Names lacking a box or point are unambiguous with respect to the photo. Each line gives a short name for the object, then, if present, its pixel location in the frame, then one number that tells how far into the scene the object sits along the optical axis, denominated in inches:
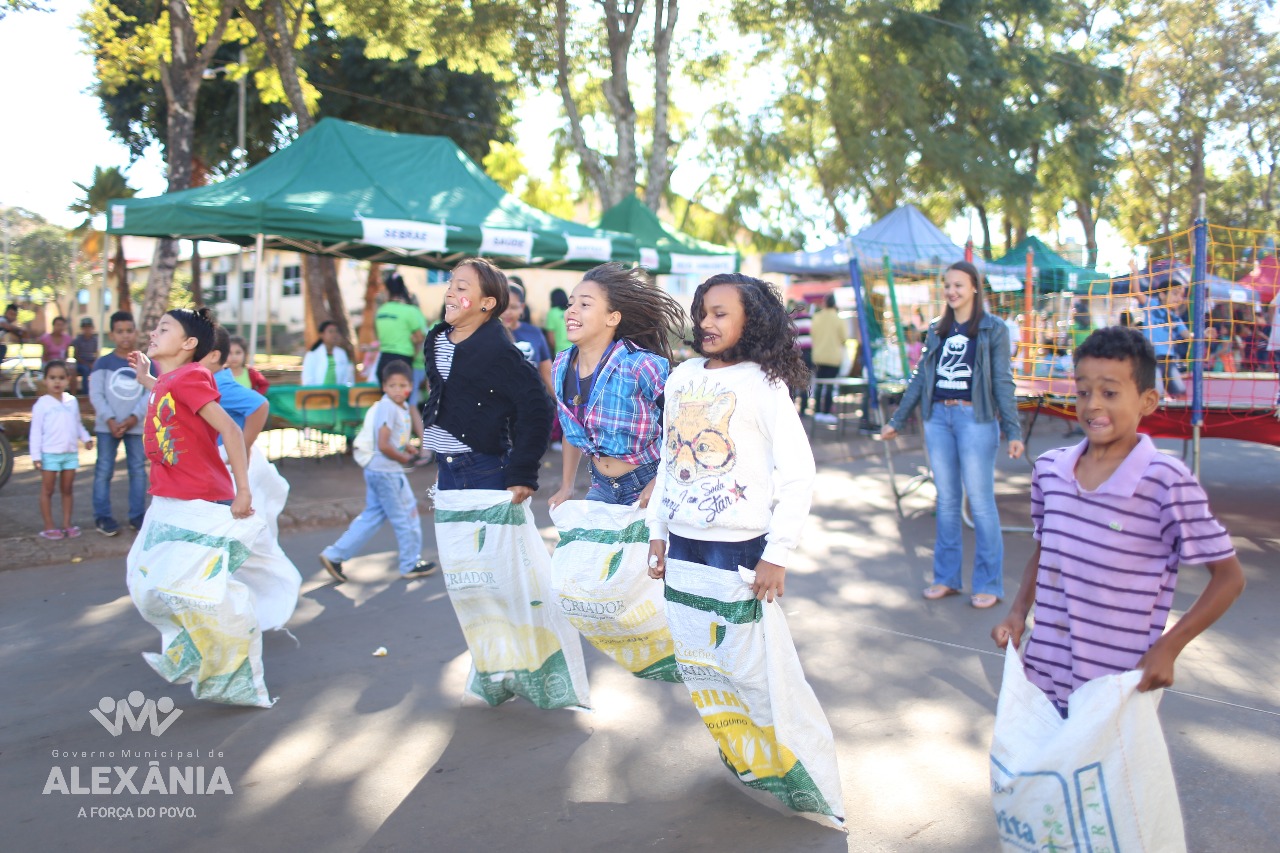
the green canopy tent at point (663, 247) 564.4
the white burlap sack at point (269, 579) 203.6
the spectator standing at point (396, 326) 440.5
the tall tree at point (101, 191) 1195.9
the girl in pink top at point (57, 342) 684.7
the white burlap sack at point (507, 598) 167.3
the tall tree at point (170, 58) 572.1
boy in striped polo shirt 99.0
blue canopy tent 692.7
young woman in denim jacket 235.0
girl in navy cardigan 167.3
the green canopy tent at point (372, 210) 418.9
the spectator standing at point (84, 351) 636.7
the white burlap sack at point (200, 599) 167.9
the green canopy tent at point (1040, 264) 650.2
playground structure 297.6
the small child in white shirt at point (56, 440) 292.9
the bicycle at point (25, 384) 675.4
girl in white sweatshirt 129.3
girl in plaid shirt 156.2
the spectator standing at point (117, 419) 301.7
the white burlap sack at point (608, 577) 149.1
